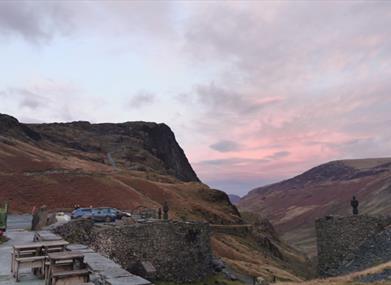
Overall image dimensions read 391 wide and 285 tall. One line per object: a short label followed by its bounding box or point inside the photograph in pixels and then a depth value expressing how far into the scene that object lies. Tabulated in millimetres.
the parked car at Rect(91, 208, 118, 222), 33406
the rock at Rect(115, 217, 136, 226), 27578
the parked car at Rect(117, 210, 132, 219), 35275
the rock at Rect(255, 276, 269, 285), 34953
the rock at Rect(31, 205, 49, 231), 26797
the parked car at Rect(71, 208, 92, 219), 33425
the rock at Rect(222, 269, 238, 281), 31691
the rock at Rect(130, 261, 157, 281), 25688
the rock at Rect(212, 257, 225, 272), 32269
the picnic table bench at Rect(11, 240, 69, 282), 11433
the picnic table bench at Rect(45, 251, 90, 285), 9219
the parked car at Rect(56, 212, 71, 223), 26778
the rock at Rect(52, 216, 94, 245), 19953
